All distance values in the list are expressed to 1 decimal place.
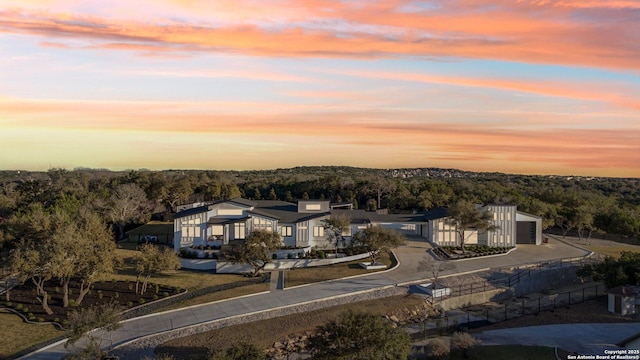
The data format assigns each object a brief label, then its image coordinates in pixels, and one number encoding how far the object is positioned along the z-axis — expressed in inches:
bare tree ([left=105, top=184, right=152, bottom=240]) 2495.1
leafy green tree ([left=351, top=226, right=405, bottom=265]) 1733.5
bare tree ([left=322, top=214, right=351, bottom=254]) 1927.9
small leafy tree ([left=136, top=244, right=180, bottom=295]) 1510.8
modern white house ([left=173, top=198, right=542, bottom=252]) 1983.3
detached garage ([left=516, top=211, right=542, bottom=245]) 2198.6
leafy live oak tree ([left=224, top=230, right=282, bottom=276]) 1648.6
